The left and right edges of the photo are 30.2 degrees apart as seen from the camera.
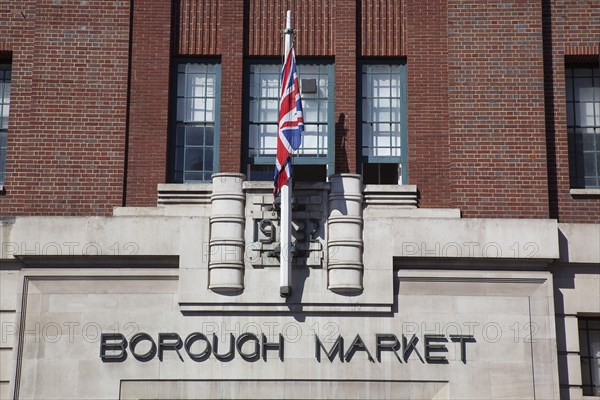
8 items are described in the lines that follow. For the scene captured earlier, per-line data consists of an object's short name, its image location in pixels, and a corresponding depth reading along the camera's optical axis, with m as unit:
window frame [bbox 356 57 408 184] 21.39
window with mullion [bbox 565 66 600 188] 21.70
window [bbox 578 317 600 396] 20.38
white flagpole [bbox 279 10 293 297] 19.73
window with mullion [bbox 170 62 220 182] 21.45
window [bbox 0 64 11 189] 21.88
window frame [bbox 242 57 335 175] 21.31
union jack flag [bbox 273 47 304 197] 19.73
